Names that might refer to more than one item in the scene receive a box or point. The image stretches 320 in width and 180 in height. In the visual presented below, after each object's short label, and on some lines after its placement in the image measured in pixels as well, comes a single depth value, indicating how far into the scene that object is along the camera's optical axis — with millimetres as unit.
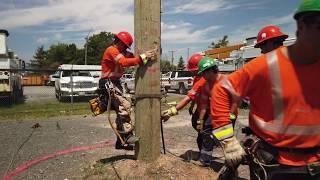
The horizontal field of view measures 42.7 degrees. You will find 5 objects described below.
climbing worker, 5988
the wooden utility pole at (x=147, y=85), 5070
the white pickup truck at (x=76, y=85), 19422
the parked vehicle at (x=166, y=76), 27770
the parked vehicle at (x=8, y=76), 17906
